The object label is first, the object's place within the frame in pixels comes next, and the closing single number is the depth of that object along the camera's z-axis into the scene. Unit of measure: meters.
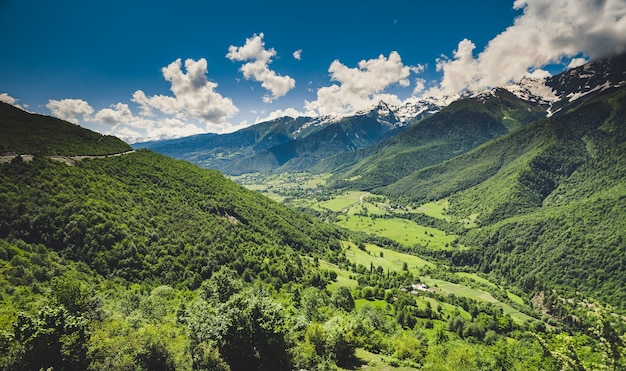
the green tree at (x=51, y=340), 31.03
